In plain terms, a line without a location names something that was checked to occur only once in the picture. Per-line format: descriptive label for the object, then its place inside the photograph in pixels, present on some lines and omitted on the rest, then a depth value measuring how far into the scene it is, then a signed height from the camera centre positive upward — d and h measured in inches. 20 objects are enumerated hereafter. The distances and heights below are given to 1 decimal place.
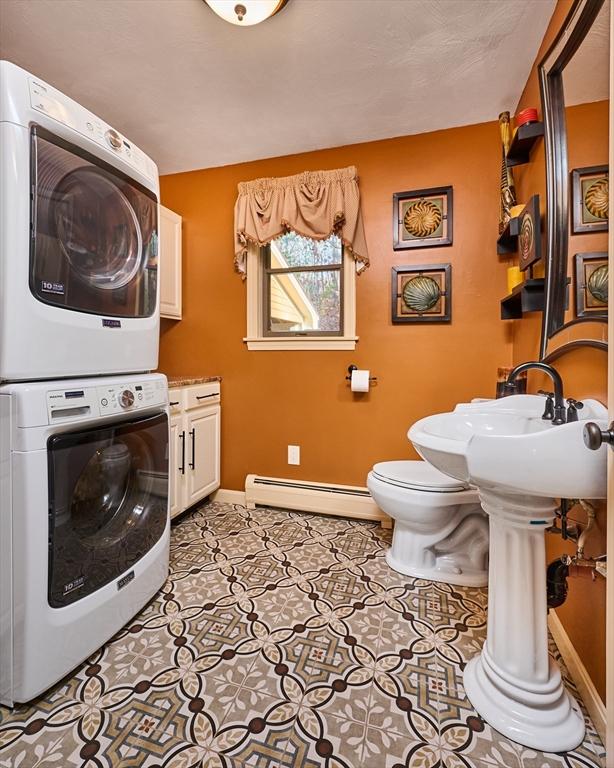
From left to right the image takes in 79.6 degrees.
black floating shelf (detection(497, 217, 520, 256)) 76.0 +29.4
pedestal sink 35.3 -25.2
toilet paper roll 88.7 -0.4
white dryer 38.9 +17.5
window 93.7 +22.4
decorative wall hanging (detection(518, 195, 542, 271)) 57.8 +24.0
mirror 41.1 +25.1
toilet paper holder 91.0 +0.6
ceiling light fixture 52.6 +53.8
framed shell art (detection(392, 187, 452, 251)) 84.4 +37.5
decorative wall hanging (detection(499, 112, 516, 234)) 74.3 +41.0
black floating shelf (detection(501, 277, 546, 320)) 59.9 +14.6
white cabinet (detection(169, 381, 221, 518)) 81.6 -15.5
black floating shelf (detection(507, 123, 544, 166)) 59.6 +42.1
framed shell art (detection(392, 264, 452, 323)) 84.9 +20.0
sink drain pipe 38.3 -20.1
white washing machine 39.3 -17.3
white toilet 64.8 -26.7
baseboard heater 89.9 -29.9
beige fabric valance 87.5 +41.8
